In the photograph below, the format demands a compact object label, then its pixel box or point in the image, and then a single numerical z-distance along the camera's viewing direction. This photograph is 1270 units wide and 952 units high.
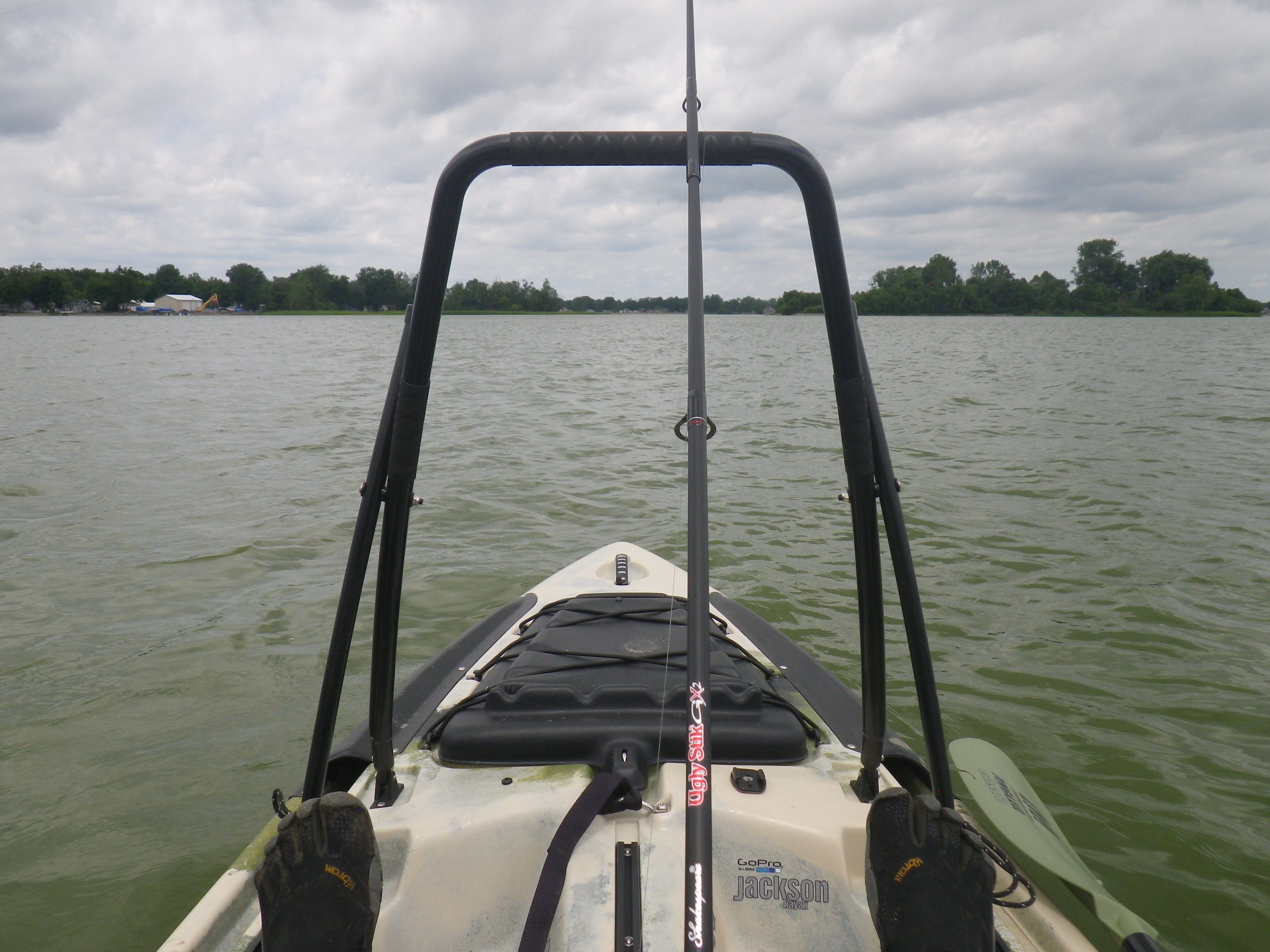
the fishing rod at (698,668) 0.51
